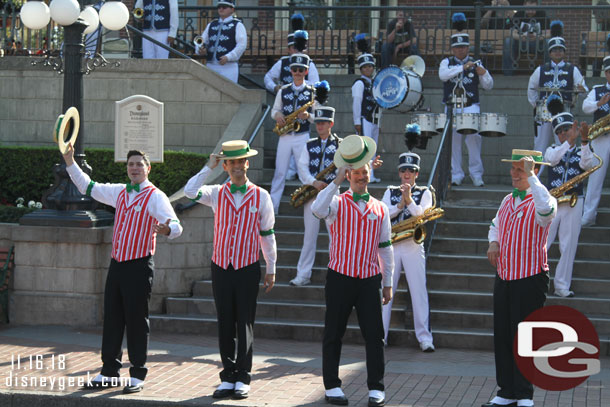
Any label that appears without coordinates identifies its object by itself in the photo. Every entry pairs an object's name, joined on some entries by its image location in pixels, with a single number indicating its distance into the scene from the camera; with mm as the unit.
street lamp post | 12445
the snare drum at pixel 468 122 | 14102
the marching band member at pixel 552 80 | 14766
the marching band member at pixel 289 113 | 13836
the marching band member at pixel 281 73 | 15500
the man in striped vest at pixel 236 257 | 8789
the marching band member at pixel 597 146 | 13250
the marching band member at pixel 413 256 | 11062
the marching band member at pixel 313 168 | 12492
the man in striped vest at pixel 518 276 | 8344
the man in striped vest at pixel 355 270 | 8570
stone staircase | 11539
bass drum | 14641
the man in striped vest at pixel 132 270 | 8906
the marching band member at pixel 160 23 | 17047
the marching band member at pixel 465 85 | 15023
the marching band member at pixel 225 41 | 16409
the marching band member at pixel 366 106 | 15328
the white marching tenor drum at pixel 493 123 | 14070
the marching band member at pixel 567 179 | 11844
